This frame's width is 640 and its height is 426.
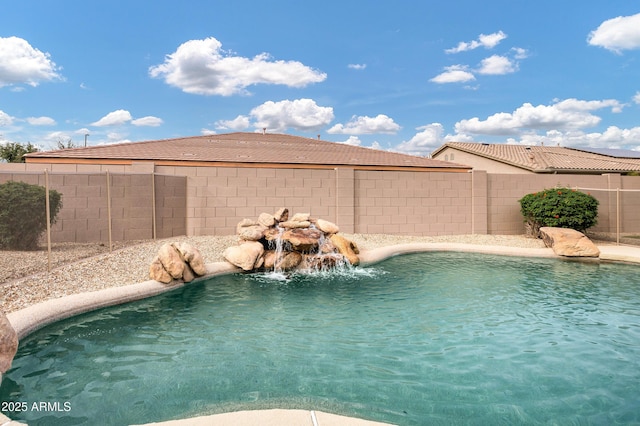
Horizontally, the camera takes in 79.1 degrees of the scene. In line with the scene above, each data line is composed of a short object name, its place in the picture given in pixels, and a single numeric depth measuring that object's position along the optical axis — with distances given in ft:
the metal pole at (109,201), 28.27
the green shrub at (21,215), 22.54
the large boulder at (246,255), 25.84
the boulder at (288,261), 26.81
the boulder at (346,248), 28.25
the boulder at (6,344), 10.87
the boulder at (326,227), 29.22
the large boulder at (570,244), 32.24
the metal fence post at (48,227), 22.91
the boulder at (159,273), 21.27
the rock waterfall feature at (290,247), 26.43
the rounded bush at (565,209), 37.96
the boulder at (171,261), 21.59
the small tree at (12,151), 99.30
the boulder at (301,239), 27.12
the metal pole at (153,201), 32.24
